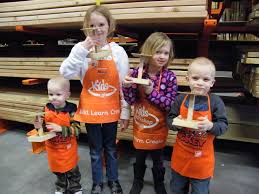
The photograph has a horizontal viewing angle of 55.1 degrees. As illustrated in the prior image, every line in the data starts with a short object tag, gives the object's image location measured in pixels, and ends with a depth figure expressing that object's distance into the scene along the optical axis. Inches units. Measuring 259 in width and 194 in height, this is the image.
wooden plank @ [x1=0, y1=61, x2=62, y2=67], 99.1
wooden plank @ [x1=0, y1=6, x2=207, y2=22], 67.1
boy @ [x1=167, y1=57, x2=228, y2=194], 52.2
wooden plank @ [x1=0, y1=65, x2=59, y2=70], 99.8
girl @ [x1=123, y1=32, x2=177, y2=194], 59.4
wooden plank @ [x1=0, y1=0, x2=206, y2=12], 67.6
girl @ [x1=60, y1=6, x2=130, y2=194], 59.9
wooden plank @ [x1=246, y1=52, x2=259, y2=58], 68.9
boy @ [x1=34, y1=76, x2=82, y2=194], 65.3
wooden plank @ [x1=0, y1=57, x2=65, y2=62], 98.2
